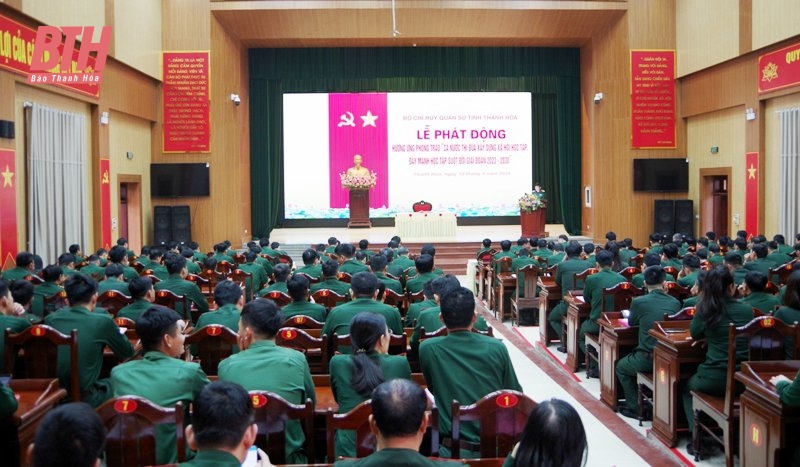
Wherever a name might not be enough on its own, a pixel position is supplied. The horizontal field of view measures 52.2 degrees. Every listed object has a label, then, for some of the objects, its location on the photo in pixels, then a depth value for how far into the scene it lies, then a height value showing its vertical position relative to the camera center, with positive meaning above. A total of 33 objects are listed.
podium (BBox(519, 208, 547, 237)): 16.34 -0.26
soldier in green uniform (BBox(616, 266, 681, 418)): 5.36 -0.74
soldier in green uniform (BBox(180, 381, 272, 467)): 2.20 -0.59
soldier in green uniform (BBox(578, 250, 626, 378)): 6.61 -0.63
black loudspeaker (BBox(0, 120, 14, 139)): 10.02 +1.07
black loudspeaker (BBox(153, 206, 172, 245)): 16.02 -0.18
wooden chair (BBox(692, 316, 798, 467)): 4.31 -0.80
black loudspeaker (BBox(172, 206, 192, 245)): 16.00 -0.21
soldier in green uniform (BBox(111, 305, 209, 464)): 3.17 -0.65
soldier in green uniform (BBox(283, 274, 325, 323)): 5.18 -0.59
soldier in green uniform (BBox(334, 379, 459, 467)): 2.16 -0.58
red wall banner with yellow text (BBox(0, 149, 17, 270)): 10.15 +0.09
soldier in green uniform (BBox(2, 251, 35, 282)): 7.54 -0.50
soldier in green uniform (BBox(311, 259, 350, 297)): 6.46 -0.54
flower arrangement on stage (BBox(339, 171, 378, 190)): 17.98 +0.66
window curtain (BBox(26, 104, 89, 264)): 11.10 +0.48
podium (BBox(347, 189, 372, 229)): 18.34 +0.03
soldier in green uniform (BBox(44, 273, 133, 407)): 4.44 -0.65
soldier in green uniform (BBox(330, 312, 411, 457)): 3.28 -0.63
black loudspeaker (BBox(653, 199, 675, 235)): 16.34 -0.15
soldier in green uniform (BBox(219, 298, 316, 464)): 3.22 -0.65
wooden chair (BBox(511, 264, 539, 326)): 9.50 -0.99
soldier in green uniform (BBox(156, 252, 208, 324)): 6.41 -0.57
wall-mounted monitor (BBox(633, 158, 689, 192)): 16.41 +0.67
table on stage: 16.88 -0.33
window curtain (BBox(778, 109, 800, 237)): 12.33 +0.56
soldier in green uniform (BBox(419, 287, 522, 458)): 3.43 -0.67
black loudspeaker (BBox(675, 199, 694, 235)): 16.28 -0.17
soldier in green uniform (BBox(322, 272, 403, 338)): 4.57 -0.56
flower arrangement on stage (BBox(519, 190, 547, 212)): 16.16 +0.12
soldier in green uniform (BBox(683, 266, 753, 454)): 4.50 -0.63
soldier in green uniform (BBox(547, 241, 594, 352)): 7.89 -0.60
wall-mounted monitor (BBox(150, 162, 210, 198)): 16.16 +0.66
